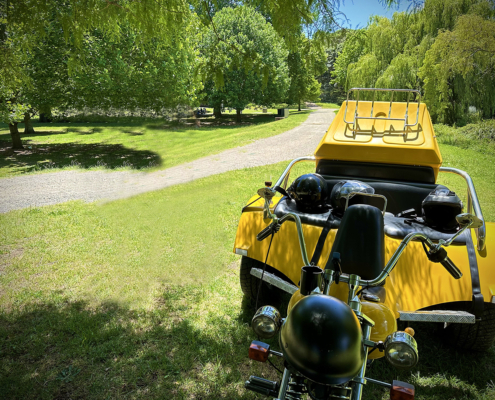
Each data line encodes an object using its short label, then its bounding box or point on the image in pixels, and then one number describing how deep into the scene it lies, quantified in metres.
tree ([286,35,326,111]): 34.03
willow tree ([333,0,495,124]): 13.31
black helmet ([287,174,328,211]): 3.48
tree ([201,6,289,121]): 24.45
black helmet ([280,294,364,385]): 1.18
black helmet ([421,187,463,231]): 3.15
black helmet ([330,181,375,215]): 3.18
